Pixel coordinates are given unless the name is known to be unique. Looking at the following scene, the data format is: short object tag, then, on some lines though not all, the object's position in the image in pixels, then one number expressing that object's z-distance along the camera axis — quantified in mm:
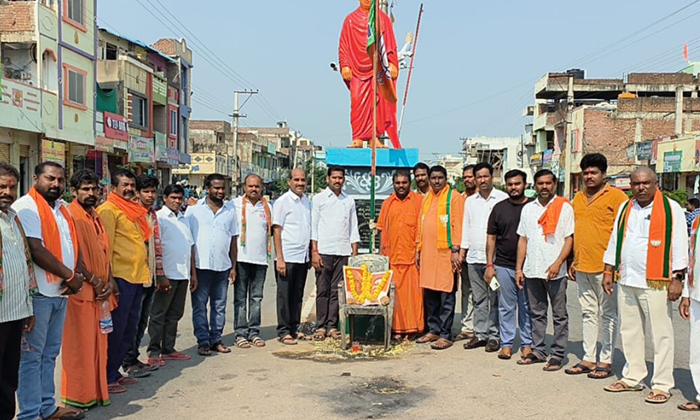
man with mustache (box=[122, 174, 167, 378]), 6064
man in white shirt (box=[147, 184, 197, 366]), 6402
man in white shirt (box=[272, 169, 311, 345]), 7457
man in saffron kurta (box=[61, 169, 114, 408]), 4895
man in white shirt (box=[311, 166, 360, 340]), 7559
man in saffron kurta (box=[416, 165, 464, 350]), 7332
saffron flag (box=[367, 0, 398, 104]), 9648
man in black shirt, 6695
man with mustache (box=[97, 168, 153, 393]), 5590
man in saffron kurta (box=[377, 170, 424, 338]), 7605
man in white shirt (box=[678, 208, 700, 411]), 5094
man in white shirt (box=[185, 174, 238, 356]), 6891
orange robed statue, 10805
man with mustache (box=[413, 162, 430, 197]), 7688
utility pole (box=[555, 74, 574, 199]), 40875
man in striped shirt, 4039
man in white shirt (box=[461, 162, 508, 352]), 7141
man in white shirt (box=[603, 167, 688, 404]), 5289
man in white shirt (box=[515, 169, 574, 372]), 6297
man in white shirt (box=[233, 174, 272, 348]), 7273
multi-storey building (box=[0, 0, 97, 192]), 19250
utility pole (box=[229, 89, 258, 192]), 48216
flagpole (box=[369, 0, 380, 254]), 8799
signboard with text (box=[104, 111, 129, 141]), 25152
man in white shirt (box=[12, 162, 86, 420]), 4367
